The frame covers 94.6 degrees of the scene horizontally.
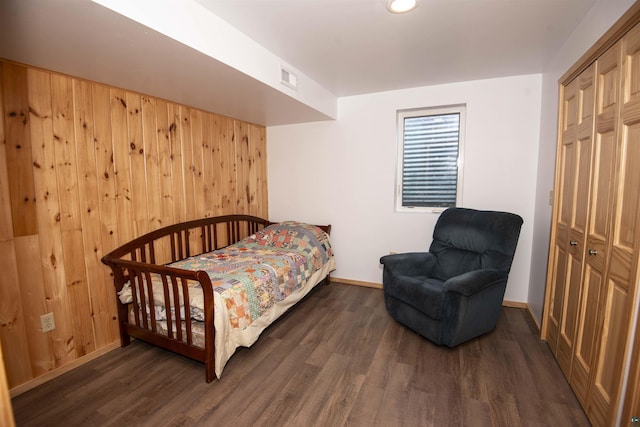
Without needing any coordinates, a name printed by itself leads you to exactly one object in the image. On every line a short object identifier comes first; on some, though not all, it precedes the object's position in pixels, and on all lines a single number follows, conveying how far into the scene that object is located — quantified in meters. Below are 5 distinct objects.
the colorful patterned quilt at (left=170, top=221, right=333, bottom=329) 2.15
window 3.28
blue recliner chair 2.24
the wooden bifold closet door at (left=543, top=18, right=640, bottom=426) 1.37
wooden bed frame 1.94
